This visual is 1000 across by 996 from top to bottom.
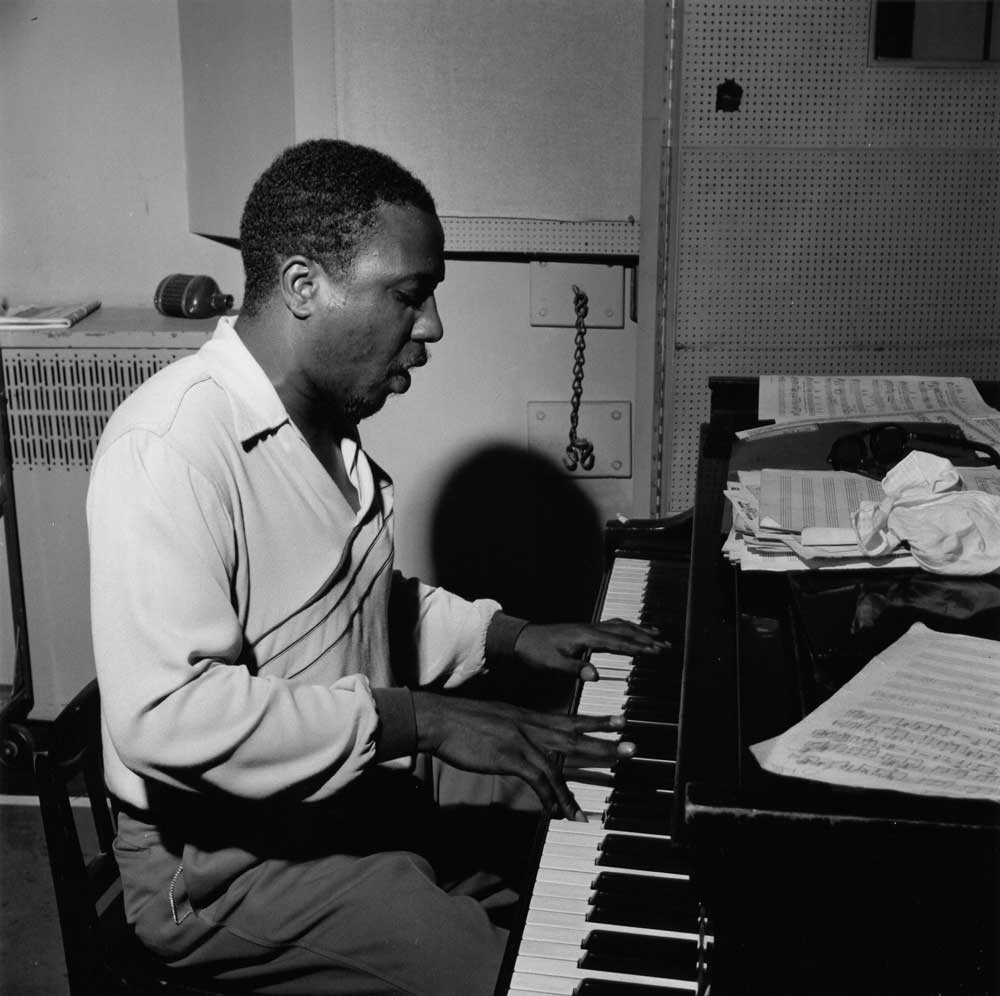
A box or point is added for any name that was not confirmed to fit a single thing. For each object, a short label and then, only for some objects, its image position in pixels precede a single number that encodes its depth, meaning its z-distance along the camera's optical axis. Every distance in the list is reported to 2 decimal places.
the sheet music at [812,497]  1.26
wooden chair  1.24
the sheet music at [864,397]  1.76
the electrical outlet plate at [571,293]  2.87
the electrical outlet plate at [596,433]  2.98
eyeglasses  1.47
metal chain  2.90
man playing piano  1.14
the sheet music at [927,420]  1.62
